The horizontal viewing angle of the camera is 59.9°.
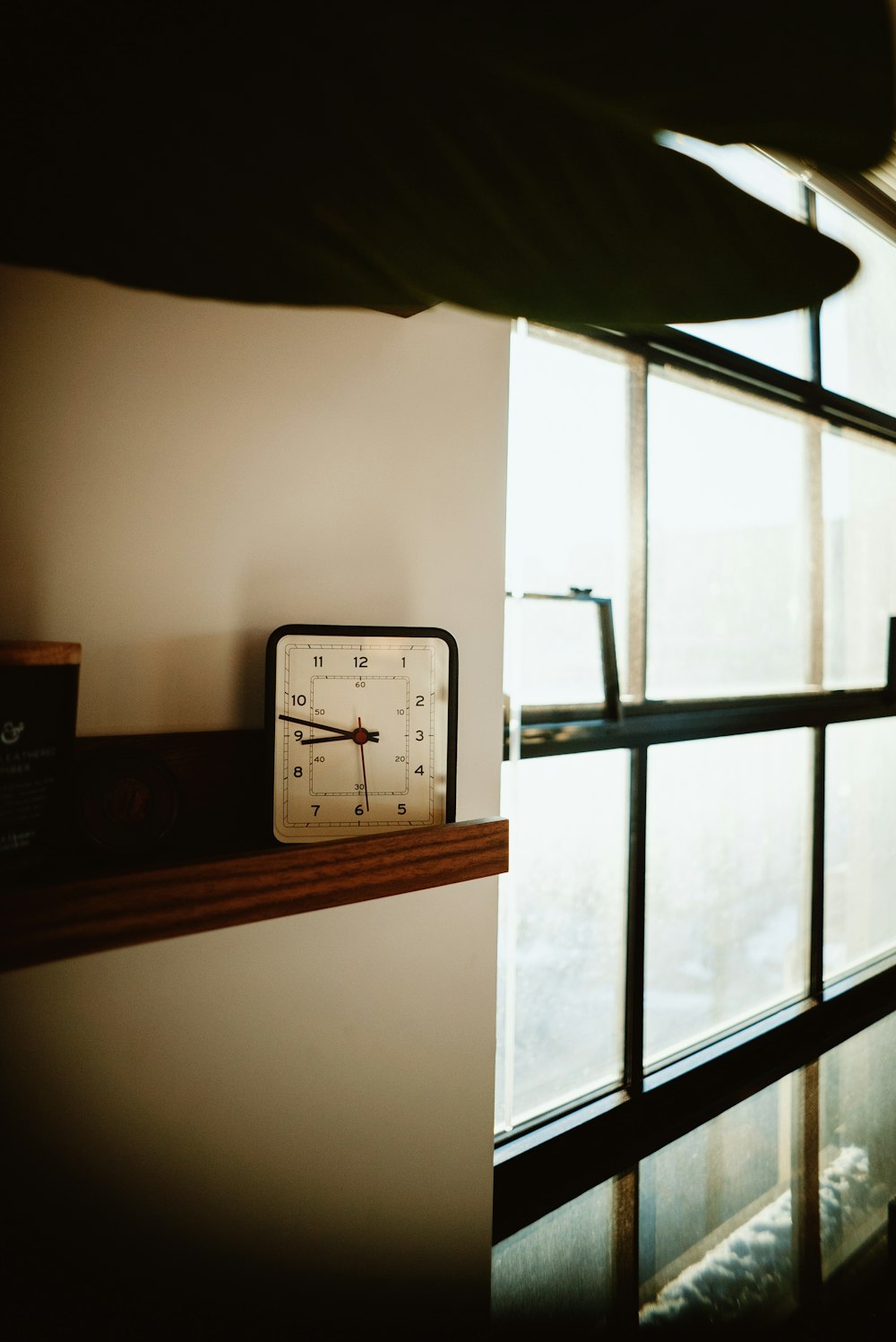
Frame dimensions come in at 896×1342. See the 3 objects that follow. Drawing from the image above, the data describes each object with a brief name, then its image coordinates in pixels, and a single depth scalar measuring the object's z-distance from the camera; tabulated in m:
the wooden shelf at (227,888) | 0.79
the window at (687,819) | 1.81
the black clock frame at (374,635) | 1.11
